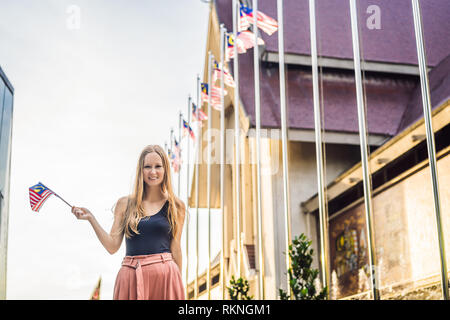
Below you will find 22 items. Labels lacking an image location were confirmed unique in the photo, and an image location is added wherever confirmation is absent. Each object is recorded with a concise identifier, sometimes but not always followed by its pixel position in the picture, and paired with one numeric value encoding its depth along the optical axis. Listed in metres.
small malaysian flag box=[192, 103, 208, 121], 12.79
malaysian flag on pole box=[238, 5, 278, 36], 9.17
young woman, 3.51
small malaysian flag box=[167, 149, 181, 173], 12.64
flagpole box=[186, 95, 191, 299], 12.82
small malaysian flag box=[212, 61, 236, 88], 10.86
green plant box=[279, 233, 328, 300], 5.94
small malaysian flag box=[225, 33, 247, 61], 10.33
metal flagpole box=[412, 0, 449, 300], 4.98
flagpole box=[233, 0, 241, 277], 10.04
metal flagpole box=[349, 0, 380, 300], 6.02
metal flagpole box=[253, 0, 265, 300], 9.07
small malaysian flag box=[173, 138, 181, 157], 12.50
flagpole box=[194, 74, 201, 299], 12.33
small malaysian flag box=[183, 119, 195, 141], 12.23
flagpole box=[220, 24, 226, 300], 10.84
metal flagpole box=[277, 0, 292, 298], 8.23
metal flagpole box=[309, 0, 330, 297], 6.98
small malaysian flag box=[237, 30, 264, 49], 10.12
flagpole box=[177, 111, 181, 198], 12.53
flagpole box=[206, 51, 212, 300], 11.91
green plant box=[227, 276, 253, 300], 7.86
